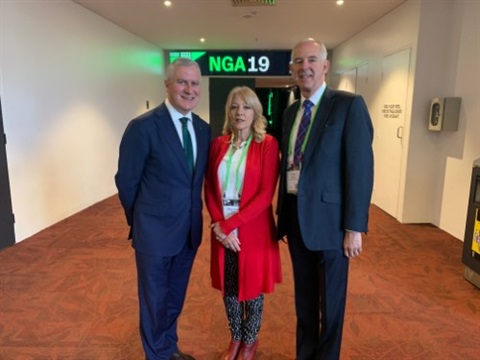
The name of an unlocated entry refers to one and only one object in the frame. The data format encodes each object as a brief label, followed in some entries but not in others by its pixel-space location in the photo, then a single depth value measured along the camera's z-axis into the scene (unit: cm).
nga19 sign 859
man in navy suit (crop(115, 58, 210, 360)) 171
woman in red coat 180
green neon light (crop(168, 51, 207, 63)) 866
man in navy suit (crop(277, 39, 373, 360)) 157
